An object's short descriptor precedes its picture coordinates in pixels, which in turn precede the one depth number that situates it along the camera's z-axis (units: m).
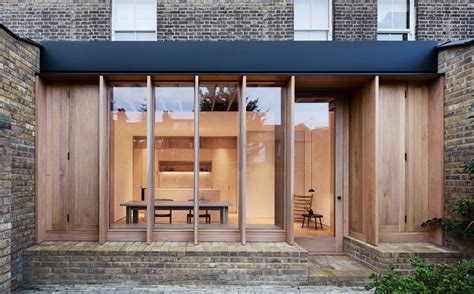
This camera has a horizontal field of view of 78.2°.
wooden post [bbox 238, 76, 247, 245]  5.25
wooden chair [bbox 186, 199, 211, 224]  5.48
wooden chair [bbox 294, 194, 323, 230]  6.07
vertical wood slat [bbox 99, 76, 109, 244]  5.09
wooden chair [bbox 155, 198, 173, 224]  5.50
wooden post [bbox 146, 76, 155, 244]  5.26
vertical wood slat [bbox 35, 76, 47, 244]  5.12
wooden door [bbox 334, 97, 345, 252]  6.07
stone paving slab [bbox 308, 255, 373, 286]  4.81
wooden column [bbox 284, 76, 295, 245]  5.21
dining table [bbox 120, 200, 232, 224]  5.47
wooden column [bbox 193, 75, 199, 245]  5.20
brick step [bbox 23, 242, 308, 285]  4.77
